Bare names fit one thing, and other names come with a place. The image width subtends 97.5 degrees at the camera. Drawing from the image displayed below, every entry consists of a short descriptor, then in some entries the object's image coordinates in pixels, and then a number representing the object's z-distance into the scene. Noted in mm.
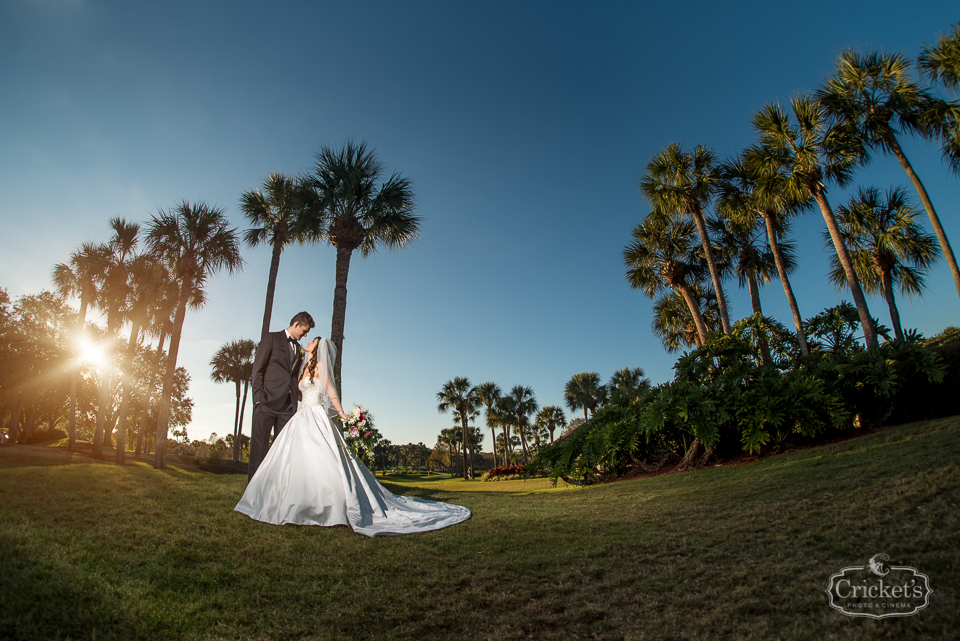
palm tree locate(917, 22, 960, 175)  12531
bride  4938
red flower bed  33675
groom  5934
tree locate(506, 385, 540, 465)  51281
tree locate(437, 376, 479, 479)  50844
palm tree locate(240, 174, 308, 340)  18766
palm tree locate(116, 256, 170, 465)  18256
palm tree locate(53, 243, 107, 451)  19250
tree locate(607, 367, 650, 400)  44969
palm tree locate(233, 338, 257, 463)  38188
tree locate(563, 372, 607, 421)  47844
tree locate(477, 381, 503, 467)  50406
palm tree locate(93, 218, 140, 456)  19484
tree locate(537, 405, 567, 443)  54719
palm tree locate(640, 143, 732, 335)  16688
